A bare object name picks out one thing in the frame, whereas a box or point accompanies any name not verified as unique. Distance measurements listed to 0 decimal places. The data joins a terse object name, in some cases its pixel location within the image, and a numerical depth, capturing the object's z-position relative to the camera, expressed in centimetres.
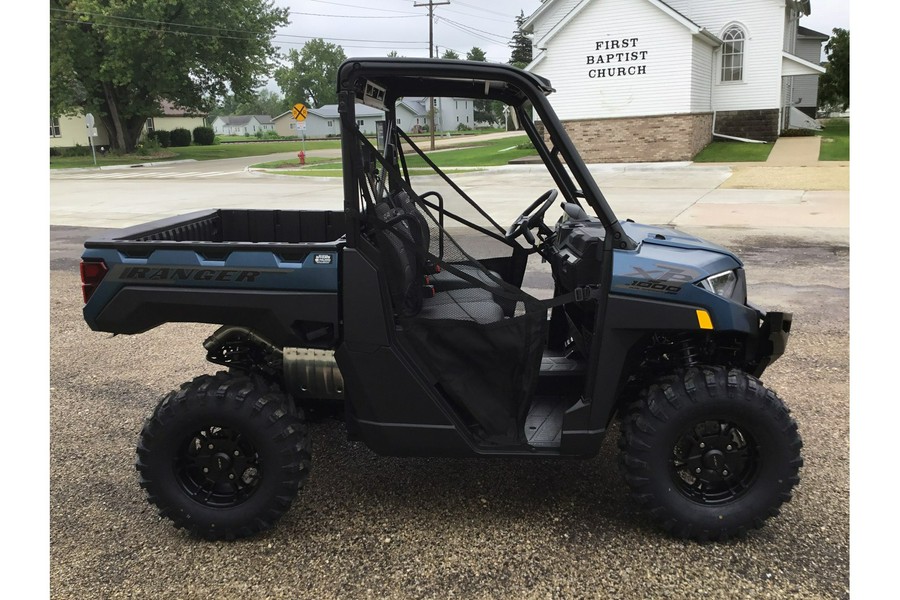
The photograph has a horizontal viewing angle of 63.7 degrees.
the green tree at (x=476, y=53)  7688
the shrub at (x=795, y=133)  3228
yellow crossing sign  3159
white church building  2552
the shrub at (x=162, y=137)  5066
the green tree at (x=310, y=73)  9900
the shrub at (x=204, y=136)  5675
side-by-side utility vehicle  305
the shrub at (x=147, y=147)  4372
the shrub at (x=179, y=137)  5228
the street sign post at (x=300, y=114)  3161
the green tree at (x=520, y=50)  6172
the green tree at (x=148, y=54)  3697
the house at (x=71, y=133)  4822
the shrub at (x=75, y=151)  4506
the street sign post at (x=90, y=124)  3516
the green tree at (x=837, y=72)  4084
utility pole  3775
